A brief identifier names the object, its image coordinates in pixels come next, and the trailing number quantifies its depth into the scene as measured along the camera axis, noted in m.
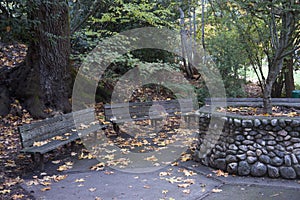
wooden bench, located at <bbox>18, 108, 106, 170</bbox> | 4.88
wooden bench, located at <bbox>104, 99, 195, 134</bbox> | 7.12
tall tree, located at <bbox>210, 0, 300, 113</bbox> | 5.14
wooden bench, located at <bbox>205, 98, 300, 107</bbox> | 6.20
